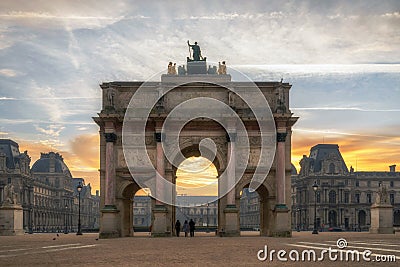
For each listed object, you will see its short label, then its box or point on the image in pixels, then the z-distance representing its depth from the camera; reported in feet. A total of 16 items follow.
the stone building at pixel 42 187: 367.45
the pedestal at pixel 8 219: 162.61
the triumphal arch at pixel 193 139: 143.23
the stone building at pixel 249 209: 534.86
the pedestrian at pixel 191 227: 142.70
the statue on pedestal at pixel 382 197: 162.71
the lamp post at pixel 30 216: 386.52
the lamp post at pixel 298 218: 428.56
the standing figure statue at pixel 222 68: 153.07
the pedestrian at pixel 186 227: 148.00
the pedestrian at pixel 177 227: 143.90
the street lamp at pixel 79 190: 173.86
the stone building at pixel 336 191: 411.54
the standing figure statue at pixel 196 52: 160.97
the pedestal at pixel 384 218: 160.25
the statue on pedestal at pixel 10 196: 164.96
